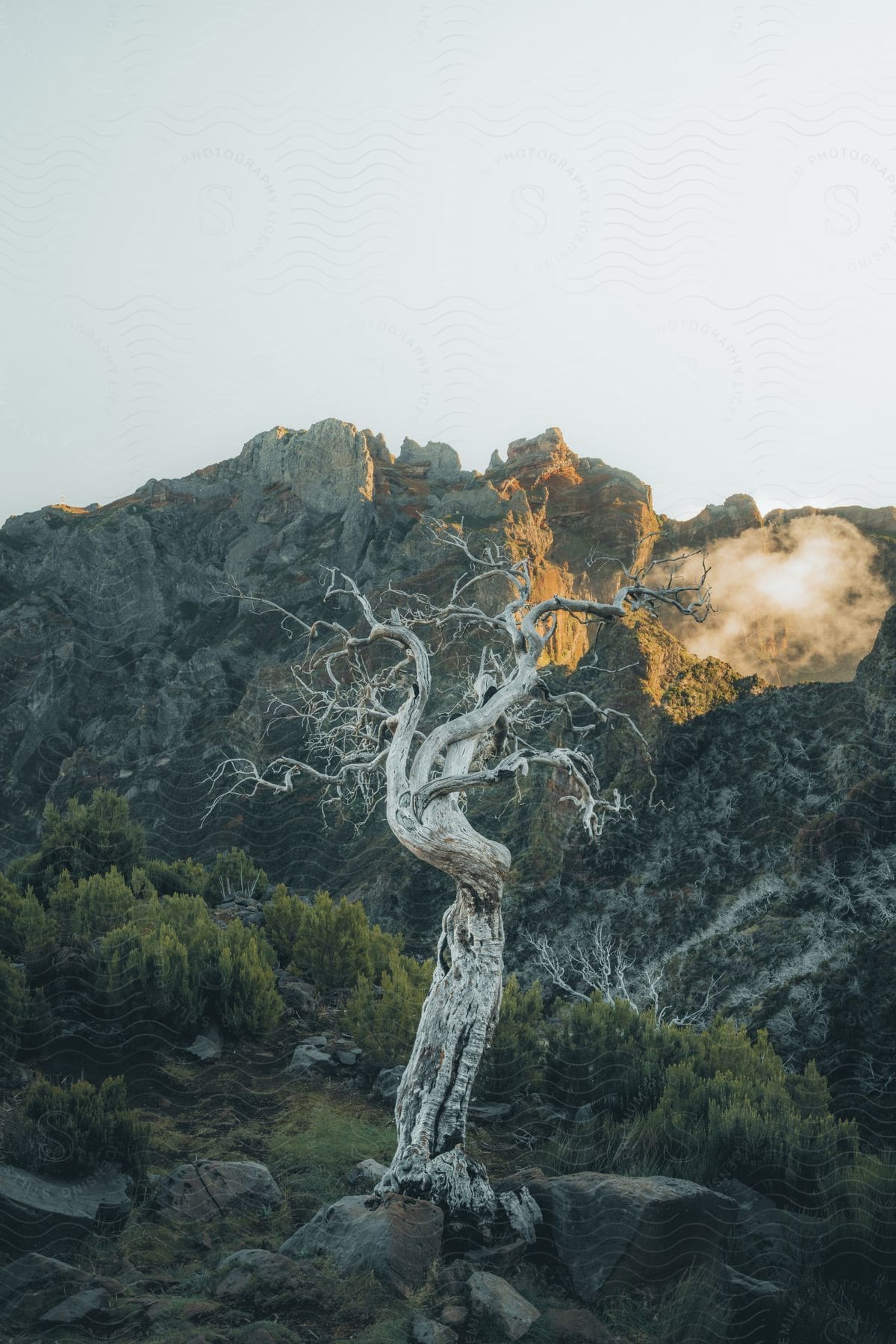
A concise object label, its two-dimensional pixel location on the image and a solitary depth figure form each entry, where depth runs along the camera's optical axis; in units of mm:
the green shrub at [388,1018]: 9555
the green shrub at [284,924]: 12352
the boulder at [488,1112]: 8625
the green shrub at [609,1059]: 8516
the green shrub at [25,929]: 9570
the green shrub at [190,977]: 9289
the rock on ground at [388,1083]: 8922
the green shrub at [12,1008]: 7965
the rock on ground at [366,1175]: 6930
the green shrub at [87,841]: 13156
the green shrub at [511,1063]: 9047
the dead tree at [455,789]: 6258
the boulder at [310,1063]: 9375
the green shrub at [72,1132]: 6301
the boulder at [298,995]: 10719
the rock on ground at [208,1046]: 9109
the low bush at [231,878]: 15414
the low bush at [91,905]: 10648
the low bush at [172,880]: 14539
